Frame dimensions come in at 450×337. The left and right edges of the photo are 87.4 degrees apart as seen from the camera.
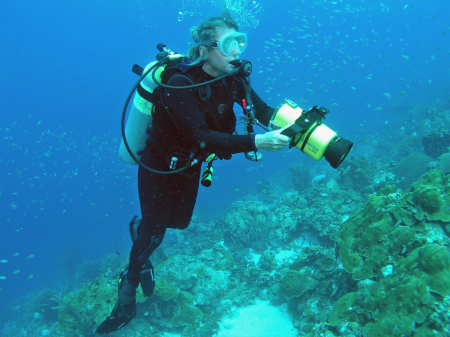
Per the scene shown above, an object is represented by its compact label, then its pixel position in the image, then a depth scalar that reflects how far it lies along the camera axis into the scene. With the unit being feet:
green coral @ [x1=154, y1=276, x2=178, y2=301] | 19.08
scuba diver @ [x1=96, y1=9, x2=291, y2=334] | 7.44
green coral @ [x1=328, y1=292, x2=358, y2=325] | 10.03
